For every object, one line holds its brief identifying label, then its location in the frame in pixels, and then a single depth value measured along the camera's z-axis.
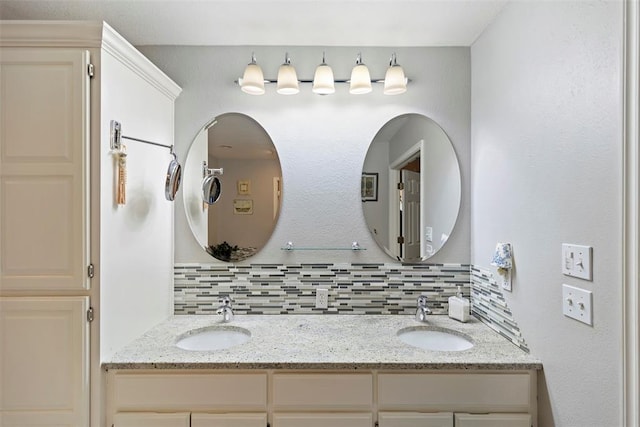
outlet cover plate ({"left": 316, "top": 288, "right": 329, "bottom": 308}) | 2.07
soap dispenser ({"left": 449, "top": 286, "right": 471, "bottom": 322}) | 1.94
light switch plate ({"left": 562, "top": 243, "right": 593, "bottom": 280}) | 1.15
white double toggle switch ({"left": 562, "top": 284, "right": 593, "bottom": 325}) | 1.15
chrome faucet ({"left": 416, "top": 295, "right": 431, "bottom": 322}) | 1.94
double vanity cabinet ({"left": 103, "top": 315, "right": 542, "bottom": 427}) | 1.45
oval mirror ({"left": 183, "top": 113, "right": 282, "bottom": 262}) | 2.07
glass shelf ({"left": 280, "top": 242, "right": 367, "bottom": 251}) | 2.08
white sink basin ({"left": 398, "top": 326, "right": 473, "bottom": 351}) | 1.80
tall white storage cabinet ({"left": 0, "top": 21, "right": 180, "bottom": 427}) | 1.39
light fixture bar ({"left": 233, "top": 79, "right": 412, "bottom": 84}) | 2.05
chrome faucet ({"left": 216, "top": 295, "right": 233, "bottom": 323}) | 1.93
